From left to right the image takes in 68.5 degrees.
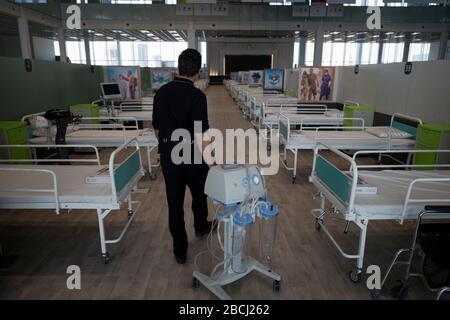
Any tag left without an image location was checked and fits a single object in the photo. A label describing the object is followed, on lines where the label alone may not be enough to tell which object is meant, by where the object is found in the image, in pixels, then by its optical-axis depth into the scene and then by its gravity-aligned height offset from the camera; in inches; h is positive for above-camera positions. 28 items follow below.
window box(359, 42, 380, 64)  978.1 +84.9
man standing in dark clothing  101.2 -13.8
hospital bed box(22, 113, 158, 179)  196.7 -35.3
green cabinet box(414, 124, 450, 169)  159.4 -28.9
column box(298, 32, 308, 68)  927.7 +81.0
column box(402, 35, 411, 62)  779.4 +79.2
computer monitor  292.8 -10.9
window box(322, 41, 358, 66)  1007.6 +82.6
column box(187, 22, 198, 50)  558.3 +72.7
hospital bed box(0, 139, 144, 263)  106.1 -36.9
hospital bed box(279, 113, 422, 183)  192.5 -33.7
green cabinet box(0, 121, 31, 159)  171.8 -31.7
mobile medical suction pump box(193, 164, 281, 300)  83.0 -34.3
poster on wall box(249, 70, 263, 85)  631.3 +5.3
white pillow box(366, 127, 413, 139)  197.3 -31.1
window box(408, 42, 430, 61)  901.2 +84.2
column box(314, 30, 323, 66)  572.7 +57.1
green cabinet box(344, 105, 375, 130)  249.1 -24.3
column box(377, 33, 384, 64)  925.2 +85.0
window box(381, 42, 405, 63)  927.0 +84.0
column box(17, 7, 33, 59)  375.2 +51.2
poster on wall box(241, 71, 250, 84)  679.5 +3.6
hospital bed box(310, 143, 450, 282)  99.7 -36.2
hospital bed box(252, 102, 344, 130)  265.4 -29.0
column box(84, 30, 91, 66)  667.4 +64.0
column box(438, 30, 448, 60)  577.2 +67.4
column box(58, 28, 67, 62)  491.1 +49.2
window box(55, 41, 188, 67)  949.8 +76.3
